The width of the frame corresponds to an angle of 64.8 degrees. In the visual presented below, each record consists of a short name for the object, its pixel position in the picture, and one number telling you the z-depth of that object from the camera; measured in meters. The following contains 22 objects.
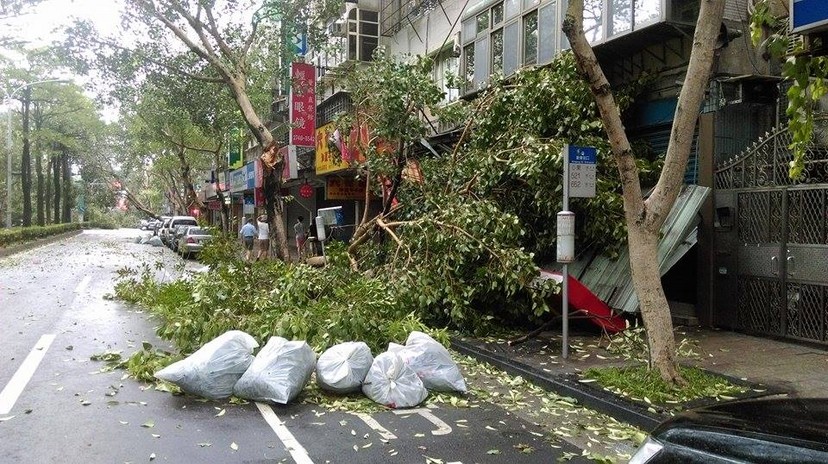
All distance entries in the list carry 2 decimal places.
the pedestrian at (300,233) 26.81
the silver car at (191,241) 26.16
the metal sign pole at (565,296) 7.78
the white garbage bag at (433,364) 6.57
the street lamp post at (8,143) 35.00
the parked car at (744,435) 2.16
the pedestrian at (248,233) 24.23
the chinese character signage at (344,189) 25.01
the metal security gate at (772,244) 8.43
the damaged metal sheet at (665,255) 9.56
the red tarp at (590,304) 9.10
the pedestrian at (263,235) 23.52
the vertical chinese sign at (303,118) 21.77
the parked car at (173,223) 38.48
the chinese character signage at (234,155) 36.55
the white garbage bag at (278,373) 6.07
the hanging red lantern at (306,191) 26.43
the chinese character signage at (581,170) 7.84
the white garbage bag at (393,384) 6.21
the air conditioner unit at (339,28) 22.07
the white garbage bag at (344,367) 6.34
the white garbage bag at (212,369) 6.19
